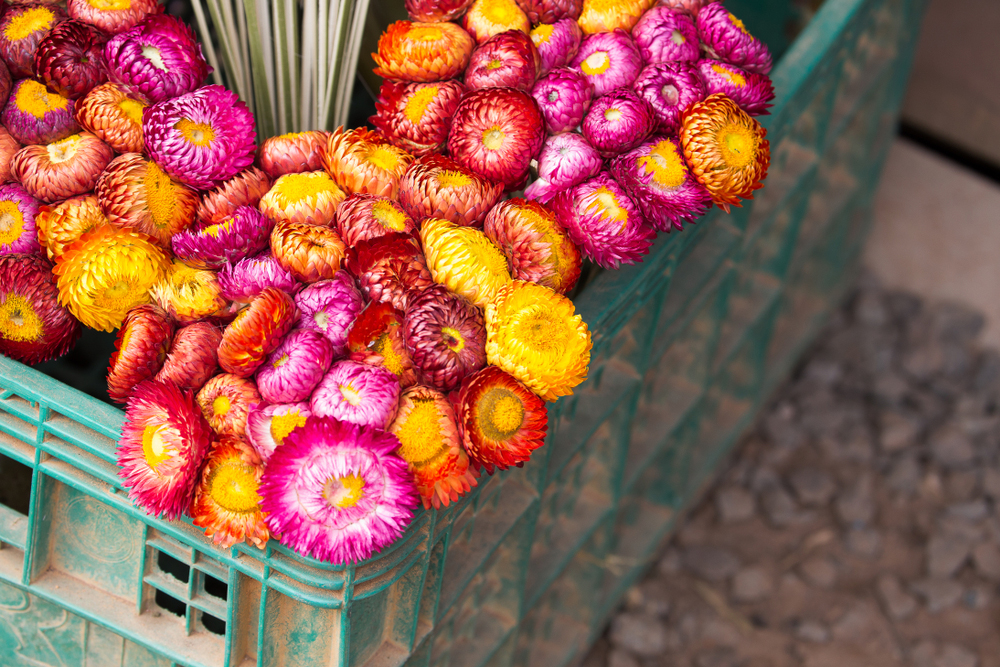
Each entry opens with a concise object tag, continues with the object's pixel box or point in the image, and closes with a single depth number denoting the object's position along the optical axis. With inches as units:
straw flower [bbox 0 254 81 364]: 36.9
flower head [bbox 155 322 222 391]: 35.5
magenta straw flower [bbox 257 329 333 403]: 34.8
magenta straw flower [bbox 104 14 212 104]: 37.9
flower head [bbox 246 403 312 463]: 34.6
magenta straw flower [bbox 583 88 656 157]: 37.4
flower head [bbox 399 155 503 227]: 36.9
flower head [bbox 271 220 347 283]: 36.2
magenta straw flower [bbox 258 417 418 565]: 34.0
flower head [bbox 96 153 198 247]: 36.8
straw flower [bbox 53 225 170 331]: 36.1
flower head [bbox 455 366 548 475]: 35.1
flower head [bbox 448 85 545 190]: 37.2
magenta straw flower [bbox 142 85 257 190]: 37.1
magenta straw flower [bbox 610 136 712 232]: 37.2
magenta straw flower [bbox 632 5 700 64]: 38.9
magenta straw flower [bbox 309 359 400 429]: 34.6
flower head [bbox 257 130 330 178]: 38.0
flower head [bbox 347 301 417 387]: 35.3
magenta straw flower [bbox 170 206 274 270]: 36.5
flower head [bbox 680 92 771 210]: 37.3
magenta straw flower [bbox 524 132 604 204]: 37.4
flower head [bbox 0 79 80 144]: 37.9
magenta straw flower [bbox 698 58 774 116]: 38.6
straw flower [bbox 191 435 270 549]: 34.7
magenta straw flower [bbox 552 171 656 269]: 37.0
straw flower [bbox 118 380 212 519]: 34.6
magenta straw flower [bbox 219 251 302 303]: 36.1
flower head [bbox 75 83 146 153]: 37.6
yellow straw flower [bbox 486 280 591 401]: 35.5
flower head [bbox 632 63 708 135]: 38.0
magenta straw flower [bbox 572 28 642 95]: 38.4
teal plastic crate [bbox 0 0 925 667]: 36.0
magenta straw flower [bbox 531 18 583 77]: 38.7
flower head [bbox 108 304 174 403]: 35.8
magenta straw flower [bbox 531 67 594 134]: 37.8
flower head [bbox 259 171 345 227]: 37.1
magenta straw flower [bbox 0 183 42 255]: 37.3
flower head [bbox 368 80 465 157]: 38.0
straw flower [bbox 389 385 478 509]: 34.8
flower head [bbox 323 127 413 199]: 37.4
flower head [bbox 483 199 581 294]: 36.7
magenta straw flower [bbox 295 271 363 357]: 35.6
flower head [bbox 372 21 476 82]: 38.2
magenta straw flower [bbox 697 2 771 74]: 39.3
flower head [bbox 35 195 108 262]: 36.9
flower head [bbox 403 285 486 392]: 35.2
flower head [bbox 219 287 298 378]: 35.1
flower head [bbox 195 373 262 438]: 35.0
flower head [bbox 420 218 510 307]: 36.0
